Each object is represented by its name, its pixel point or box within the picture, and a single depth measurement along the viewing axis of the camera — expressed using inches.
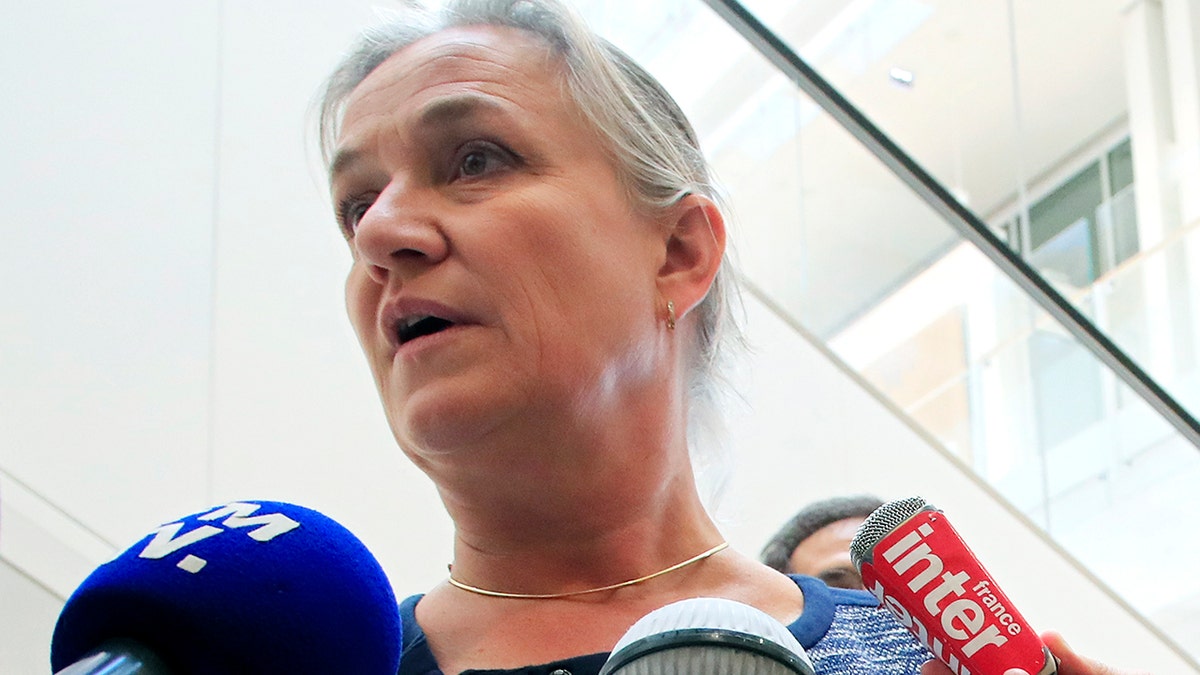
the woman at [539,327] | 42.7
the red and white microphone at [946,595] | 36.4
